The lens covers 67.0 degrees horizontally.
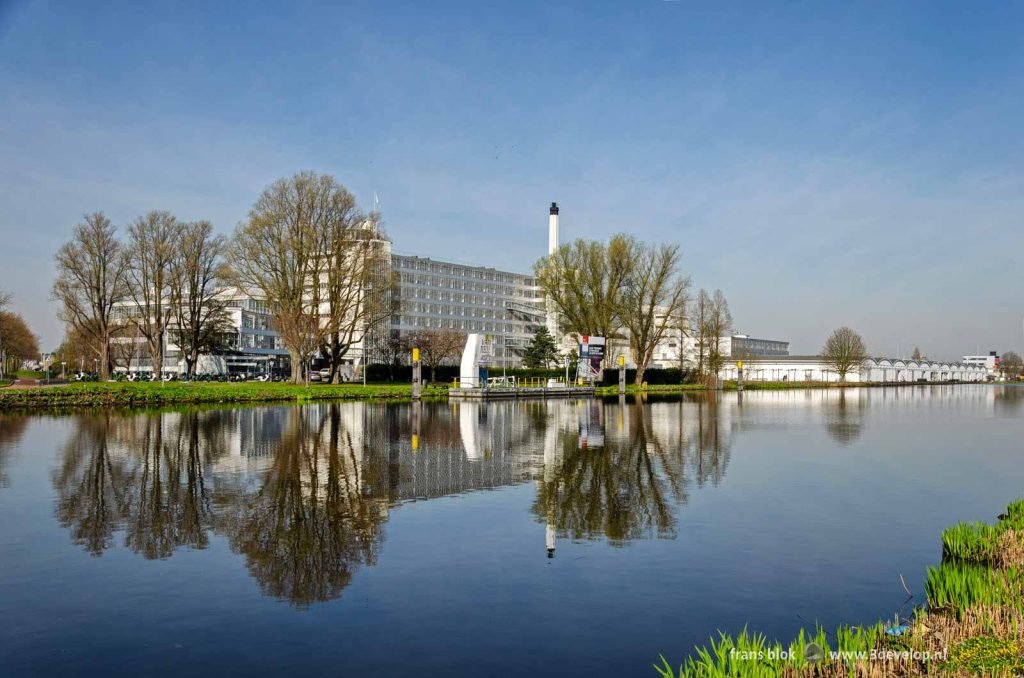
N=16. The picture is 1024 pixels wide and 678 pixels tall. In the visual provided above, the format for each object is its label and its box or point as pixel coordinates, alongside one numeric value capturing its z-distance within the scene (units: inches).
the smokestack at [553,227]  5659.5
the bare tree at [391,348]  4212.6
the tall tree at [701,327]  3809.1
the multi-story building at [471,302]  5266.7
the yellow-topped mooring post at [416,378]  2198.8
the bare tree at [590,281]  3159.5
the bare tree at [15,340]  3371.1
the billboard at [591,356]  2960.1
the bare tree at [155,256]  2490.2
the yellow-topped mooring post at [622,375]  3008.9
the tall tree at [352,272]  2402.8
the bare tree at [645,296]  3186.5
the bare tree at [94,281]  2401.6
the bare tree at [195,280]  2551.7
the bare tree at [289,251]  2304.4
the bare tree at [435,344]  3799.2
